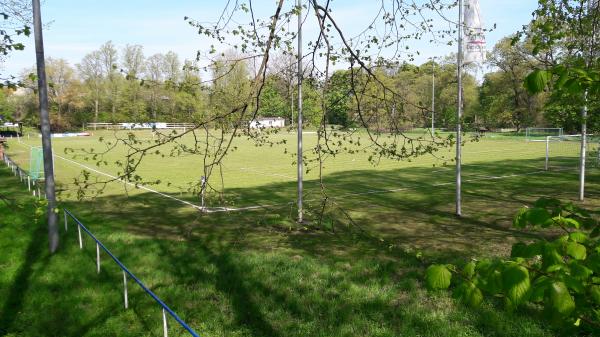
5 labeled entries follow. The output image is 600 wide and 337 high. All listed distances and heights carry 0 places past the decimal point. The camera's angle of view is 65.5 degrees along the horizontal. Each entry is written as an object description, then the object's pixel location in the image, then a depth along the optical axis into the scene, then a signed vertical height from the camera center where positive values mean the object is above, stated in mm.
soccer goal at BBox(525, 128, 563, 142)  56844 -285
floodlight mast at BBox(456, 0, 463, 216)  10844 +1285
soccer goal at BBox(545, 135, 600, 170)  25281 -1670
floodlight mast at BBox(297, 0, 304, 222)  10078 -455
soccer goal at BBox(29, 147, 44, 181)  18998 -1137
